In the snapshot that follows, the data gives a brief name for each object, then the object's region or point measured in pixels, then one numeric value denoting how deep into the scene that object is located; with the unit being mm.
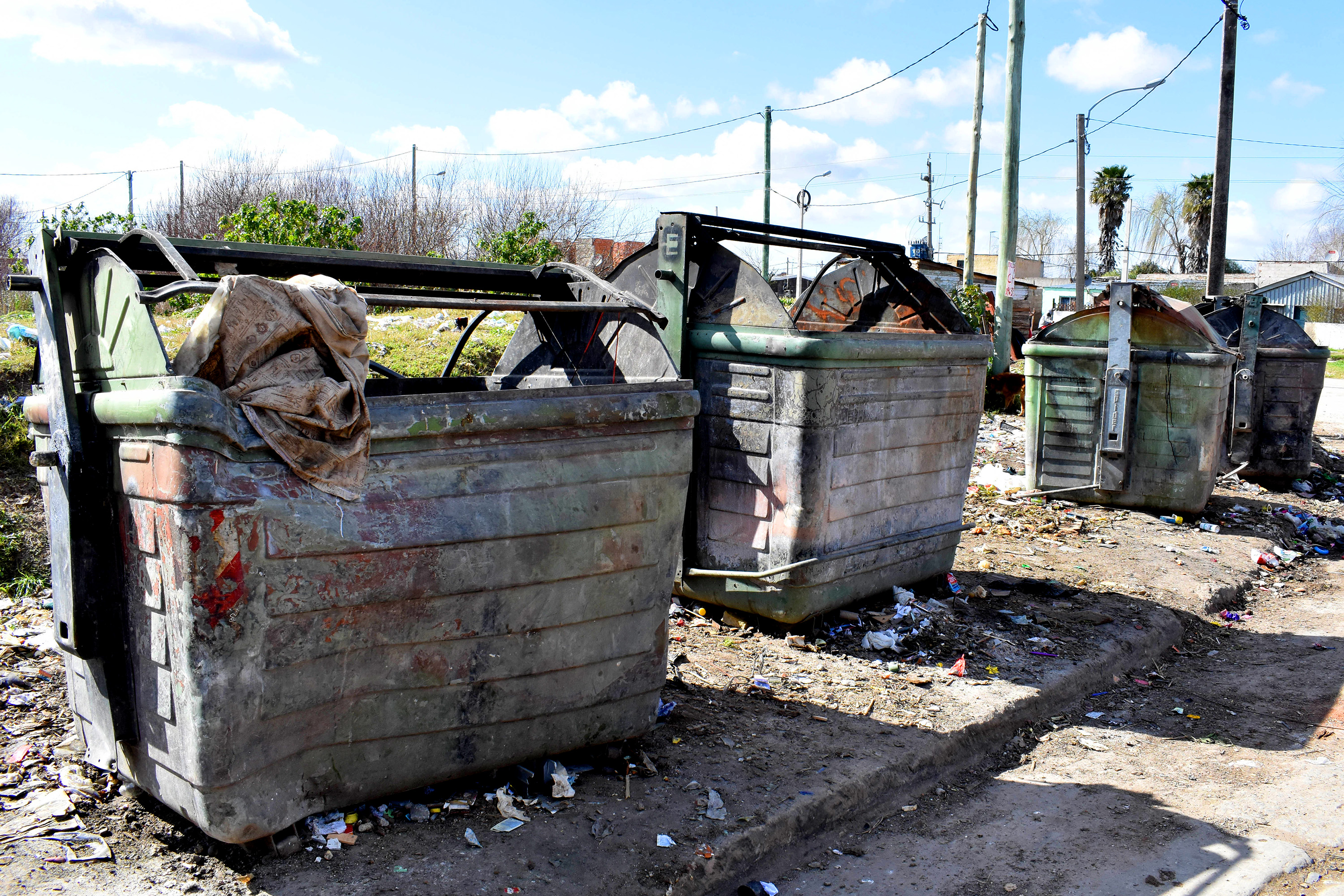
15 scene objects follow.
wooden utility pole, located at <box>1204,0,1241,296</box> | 12039
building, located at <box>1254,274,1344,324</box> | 42438
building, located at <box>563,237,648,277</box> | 25609
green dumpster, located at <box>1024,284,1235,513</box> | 7191
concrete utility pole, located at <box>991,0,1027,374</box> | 12727
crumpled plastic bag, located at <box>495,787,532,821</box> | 2668
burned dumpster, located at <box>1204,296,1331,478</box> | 8820
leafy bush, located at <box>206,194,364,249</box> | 12961
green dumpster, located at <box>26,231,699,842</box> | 2188
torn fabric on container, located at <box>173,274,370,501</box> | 2188
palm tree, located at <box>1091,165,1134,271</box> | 45281
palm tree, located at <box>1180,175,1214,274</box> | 43625
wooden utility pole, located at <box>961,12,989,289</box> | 18141
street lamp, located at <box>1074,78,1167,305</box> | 17797
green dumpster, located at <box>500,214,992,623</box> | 4164
